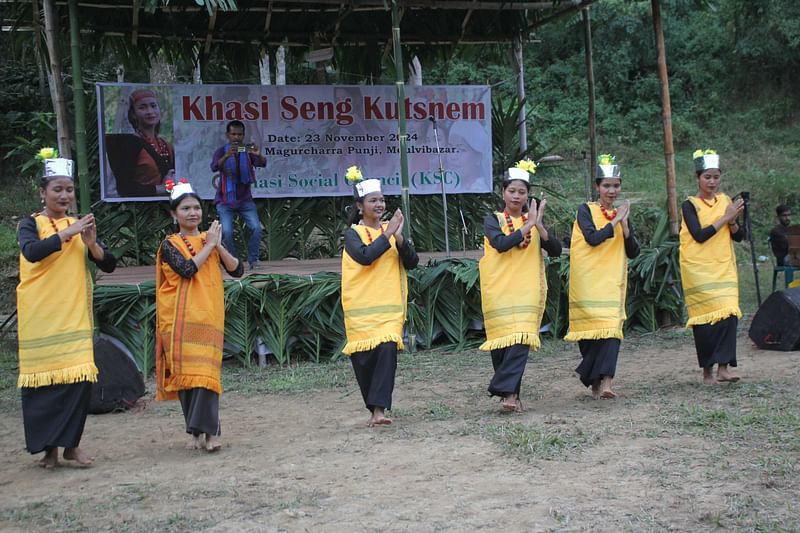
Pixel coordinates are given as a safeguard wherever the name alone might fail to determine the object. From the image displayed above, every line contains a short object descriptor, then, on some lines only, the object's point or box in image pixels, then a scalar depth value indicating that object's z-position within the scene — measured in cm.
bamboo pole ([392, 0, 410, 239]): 880
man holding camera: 962
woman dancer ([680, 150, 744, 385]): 666
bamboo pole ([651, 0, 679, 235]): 917
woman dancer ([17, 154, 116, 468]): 515
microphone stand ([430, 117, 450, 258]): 1033
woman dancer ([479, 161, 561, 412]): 609
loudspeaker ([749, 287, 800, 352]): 805
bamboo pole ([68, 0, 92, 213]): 798
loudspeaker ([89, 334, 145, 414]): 685
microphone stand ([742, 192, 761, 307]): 705
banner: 1000
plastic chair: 1059
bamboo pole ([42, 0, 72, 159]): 796
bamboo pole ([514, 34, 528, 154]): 1166
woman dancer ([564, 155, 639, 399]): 642
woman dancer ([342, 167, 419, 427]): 594
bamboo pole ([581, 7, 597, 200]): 1052
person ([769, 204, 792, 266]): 1095
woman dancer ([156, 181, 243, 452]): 536
